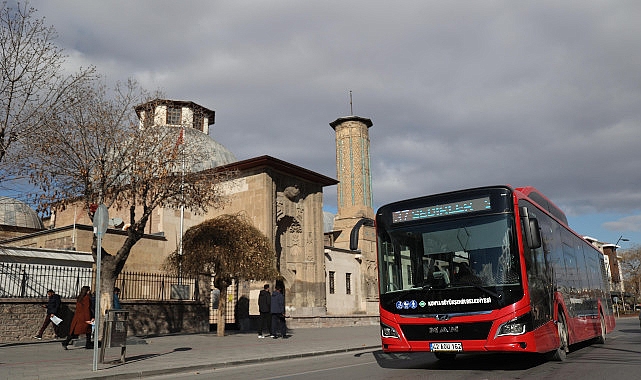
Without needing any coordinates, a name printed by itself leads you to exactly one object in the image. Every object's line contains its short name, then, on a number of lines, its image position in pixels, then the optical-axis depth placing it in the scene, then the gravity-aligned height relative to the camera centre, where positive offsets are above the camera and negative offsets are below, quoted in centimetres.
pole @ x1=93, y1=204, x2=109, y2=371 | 960 +141
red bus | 795 +21
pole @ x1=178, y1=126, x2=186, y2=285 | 1709 +377
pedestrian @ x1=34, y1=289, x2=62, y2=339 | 1570 -17
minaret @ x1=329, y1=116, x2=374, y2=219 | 5050 +1241
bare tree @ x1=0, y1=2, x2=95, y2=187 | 1243 +469
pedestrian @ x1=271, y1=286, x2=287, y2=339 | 1888 -57
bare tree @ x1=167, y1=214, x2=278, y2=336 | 1900 +153
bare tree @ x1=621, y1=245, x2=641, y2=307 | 7112 +197
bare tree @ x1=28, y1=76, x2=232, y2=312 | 1536 +404
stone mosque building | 2670 +343
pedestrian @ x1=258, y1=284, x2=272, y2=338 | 1930 -38
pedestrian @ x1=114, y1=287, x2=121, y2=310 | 1584 +1
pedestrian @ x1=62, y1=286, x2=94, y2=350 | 1355 -43
